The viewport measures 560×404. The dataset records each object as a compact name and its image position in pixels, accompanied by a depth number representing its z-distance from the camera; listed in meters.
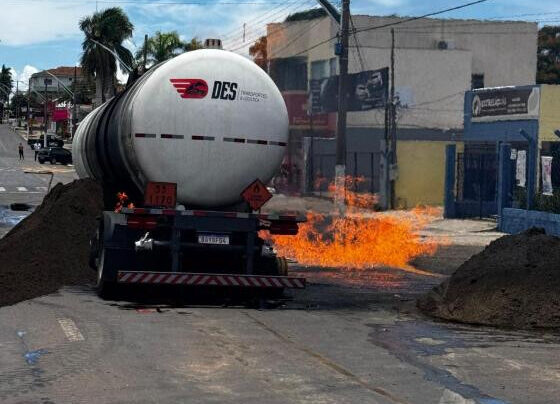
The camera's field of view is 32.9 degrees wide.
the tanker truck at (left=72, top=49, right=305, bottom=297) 13.56
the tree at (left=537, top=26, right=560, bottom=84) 89.12
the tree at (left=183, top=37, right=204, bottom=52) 76.94
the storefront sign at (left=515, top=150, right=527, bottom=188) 29.49
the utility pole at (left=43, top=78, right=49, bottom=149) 97.12
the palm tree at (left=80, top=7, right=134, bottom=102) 77.75
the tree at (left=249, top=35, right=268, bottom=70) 79.31
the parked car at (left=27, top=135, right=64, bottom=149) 93.80
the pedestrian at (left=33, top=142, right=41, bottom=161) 101.51
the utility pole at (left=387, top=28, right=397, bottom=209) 42.31
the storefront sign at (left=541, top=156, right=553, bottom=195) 27.08
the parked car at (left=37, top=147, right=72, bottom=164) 78.00
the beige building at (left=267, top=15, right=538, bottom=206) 59.22
